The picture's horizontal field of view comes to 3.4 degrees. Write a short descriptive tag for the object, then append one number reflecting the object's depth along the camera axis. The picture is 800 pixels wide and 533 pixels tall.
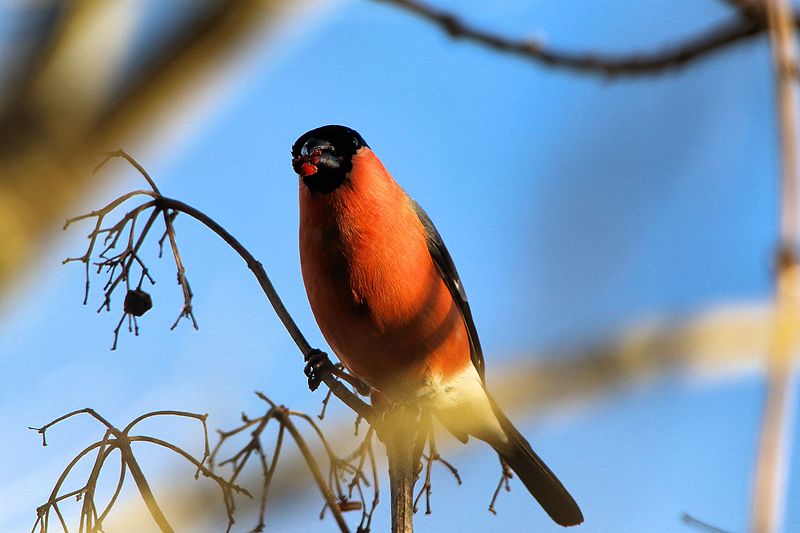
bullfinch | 3.90
